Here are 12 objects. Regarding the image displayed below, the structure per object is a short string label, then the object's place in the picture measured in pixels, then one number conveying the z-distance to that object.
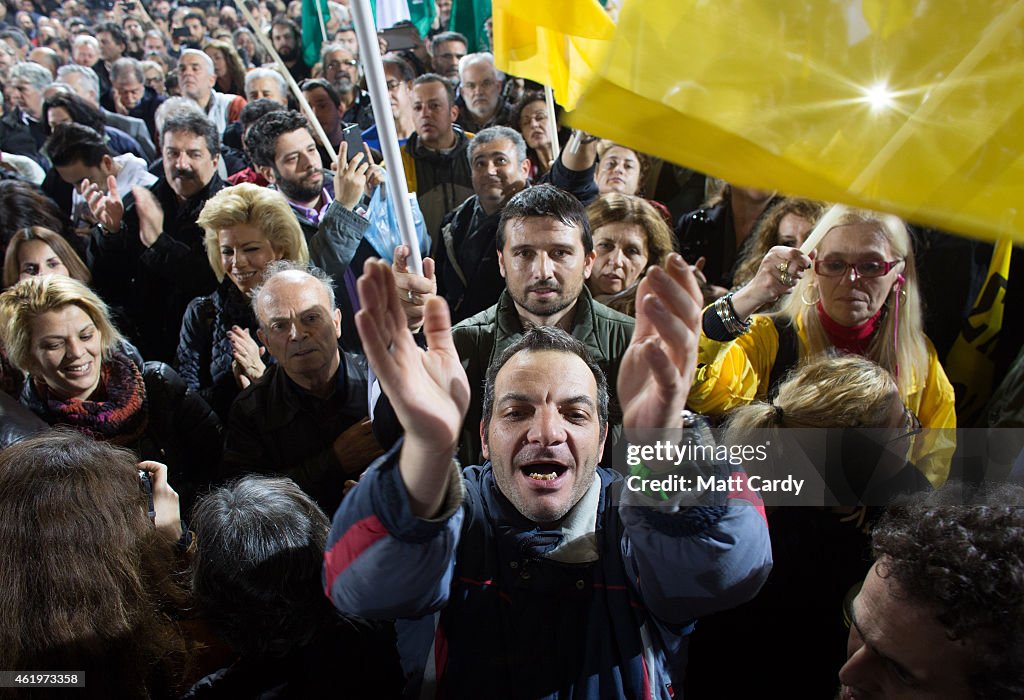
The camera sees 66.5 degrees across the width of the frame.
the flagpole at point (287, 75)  2.27
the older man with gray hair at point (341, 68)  4.72
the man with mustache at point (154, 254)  2.52
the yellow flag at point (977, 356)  1.87
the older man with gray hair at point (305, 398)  1.93
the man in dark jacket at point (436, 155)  2.33
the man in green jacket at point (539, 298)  1.72
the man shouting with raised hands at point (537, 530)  1.26
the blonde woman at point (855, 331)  1.75
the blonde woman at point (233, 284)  2.14
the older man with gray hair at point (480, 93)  3.61
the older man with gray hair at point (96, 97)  4.88
